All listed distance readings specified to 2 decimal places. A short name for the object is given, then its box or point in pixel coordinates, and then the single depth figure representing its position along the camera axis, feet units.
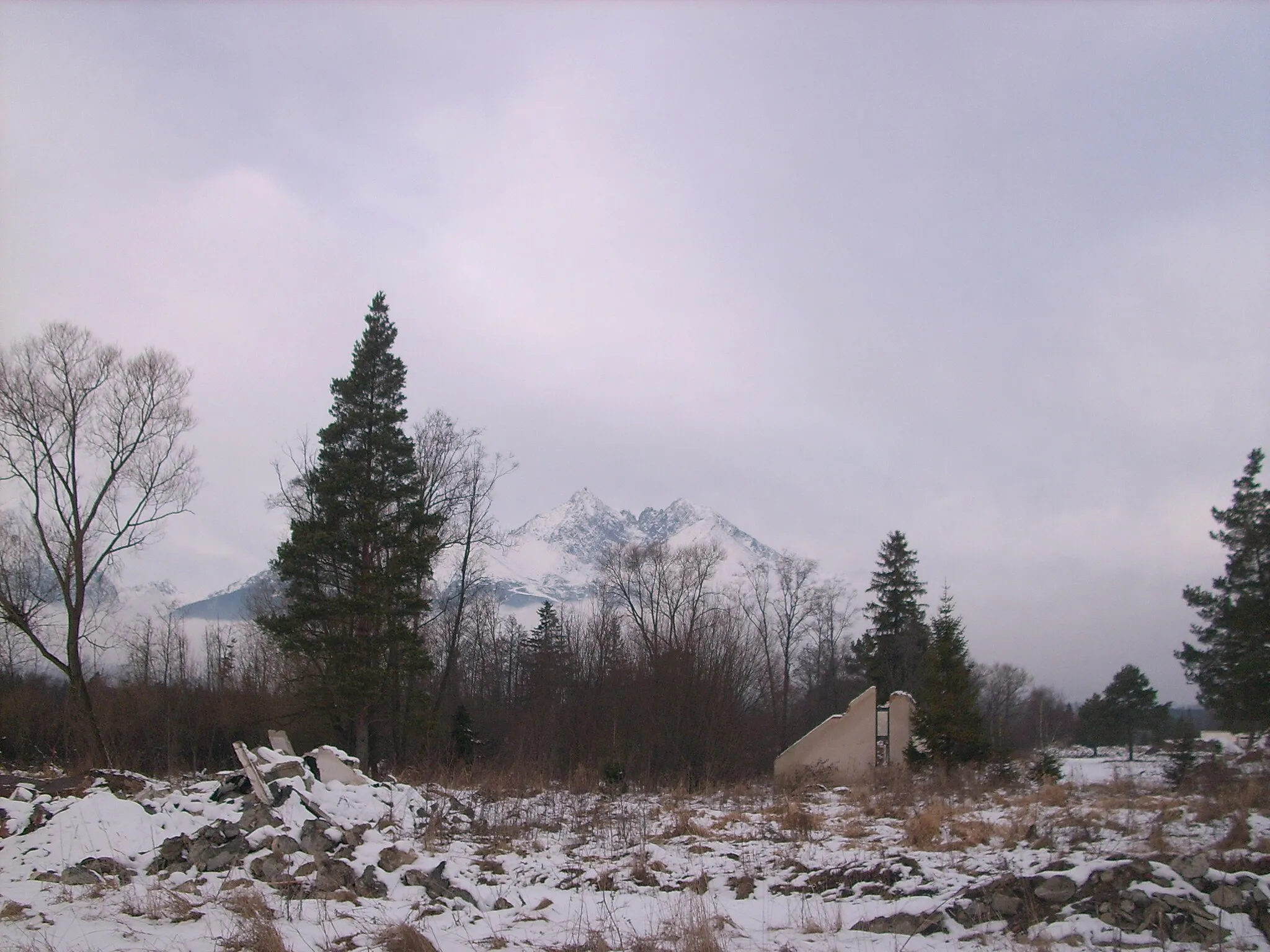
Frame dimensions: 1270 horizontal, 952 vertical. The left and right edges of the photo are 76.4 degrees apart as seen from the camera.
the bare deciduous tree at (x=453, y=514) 99.40
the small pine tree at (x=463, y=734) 90.74
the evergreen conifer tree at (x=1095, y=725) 139.95
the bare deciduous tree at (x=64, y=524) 71.87
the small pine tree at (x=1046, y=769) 55.98
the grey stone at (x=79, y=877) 28.04
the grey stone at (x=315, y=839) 30.48
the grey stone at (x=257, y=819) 32.30
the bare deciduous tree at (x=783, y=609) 163.94
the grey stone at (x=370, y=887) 27.25
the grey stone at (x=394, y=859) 29.48
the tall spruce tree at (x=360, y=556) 77.61
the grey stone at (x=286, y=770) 37.52
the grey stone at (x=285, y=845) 30.25
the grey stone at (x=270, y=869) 28.25
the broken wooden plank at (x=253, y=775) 35.06
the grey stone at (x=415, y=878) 28.04
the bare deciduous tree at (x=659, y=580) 143.95
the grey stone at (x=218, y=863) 29.73
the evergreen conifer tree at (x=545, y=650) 93.56
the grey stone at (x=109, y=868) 29.12
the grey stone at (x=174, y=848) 30.55
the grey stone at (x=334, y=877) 27.14
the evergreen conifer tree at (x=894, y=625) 131.23
